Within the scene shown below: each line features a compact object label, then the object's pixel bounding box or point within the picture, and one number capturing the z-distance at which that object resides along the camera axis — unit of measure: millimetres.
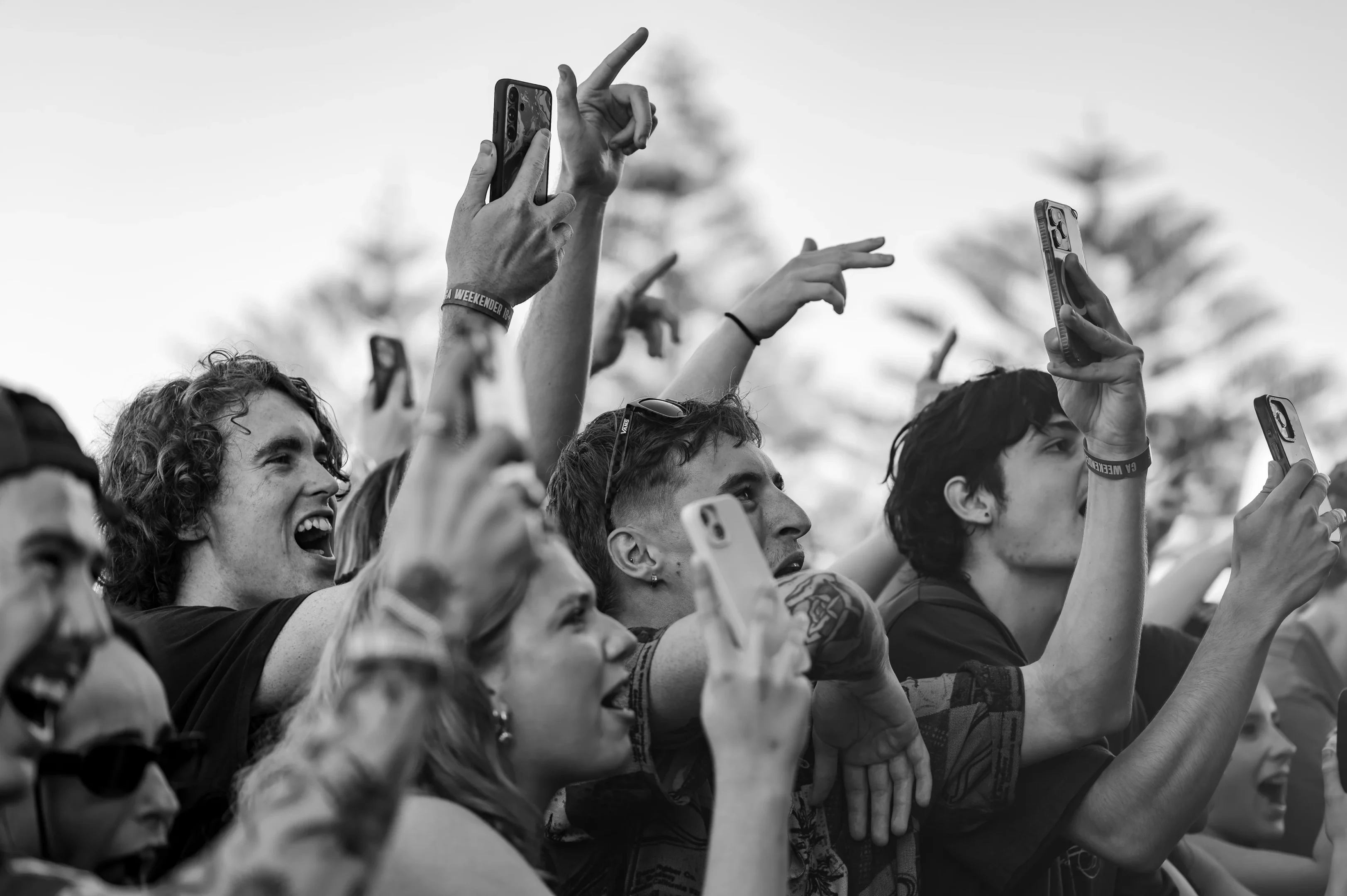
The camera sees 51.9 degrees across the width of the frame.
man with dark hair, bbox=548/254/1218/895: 2178
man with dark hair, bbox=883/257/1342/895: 2568
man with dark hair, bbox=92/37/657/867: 2188
